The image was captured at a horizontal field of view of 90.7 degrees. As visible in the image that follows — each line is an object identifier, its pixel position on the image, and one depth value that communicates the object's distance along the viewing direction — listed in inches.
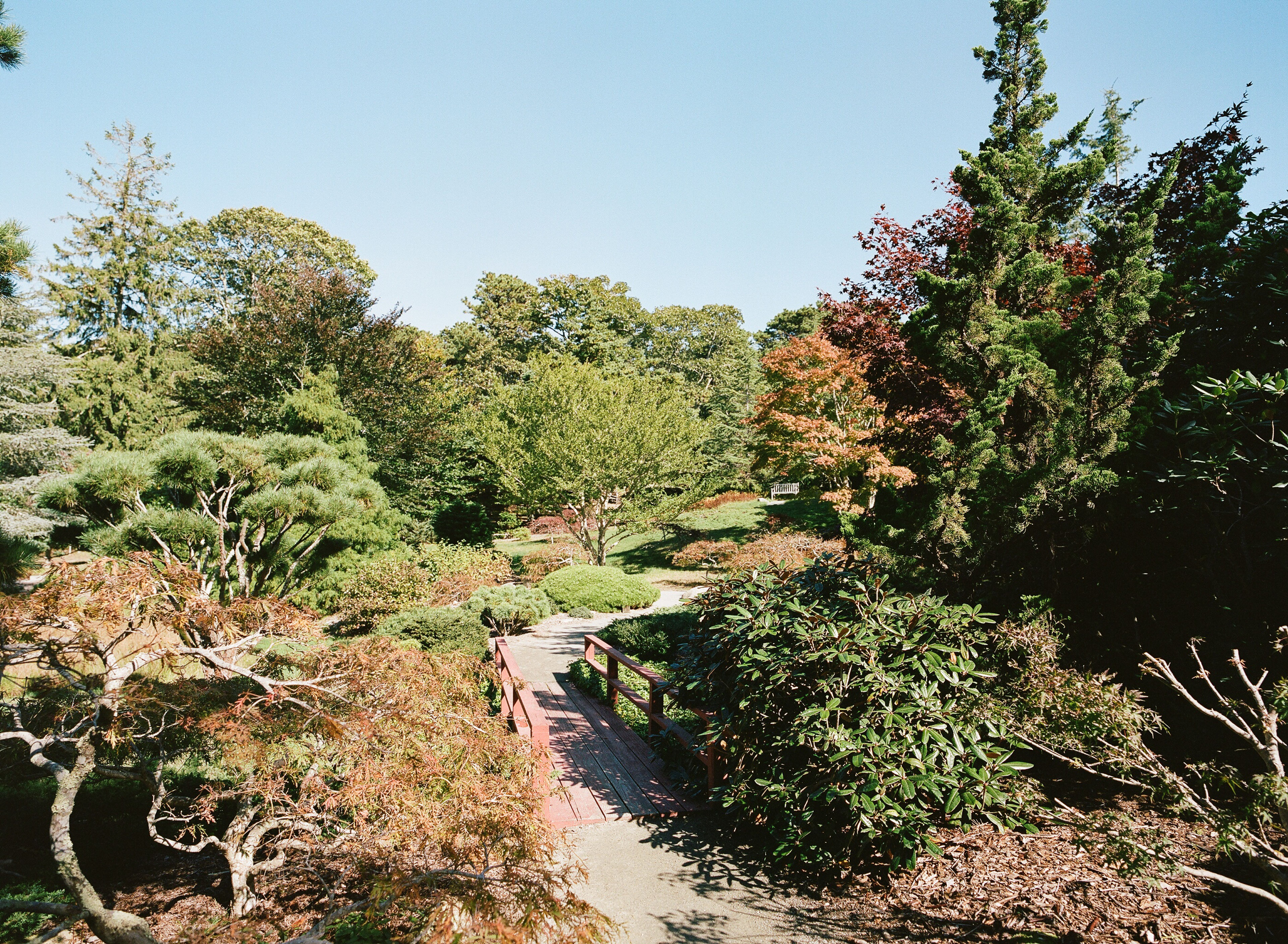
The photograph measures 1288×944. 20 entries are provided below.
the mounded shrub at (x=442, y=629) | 426.6
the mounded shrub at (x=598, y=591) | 642.2
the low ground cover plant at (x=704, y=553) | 708.7
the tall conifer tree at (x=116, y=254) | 1059.9
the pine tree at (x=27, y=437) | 629.9
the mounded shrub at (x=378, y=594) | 550.6
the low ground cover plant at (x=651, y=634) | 436.8
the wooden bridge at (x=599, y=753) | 205.2
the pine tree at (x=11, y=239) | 196.2
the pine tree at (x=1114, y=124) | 812.0
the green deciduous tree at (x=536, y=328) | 1496.1
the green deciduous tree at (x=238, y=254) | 1425.9
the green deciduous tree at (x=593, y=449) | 772.0
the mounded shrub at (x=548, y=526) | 1185.4
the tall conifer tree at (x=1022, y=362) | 178.9
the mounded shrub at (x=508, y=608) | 542.0
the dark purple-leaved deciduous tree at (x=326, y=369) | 803.4
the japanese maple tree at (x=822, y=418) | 671.8
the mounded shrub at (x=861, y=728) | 148.2
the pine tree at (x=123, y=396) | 932.0
